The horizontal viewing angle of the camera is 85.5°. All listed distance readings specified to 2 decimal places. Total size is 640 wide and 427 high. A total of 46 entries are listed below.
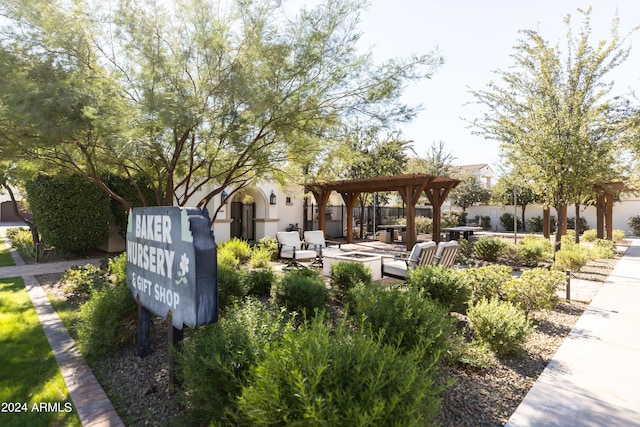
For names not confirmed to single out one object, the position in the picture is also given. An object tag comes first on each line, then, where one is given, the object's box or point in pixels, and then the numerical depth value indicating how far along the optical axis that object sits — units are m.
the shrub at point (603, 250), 11.47
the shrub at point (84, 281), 6.10
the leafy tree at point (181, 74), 4.34
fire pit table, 6.94
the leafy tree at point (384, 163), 17.22
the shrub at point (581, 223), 24.06
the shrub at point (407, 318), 3.13
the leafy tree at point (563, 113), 8.19
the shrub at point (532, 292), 4.77
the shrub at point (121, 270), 5.33
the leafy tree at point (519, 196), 24.34
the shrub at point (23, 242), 10.88
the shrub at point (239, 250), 10.08
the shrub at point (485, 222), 28.18
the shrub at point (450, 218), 22.09
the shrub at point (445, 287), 4.82
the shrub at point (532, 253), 10.01
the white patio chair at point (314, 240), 10.64
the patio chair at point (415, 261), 6.81
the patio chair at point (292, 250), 9.24
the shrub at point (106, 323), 3.76
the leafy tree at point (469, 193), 28.61
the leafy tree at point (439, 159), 25.95
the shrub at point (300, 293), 4.68
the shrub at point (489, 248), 10.55
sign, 2.75
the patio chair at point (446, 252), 7.07
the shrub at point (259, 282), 5.89
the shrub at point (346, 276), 5.72
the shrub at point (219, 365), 2.26
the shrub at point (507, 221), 26.53
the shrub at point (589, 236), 16.88
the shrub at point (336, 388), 1.62
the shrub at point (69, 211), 9.96
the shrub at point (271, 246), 11.06
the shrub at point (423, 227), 20.39
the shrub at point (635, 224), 22.38
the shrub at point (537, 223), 25.09
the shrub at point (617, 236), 17.21
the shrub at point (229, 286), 4.73
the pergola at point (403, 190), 11.80
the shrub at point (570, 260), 8.30
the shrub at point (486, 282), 5.22
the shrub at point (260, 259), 8.90
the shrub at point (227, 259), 7.38
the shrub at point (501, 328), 3.74
